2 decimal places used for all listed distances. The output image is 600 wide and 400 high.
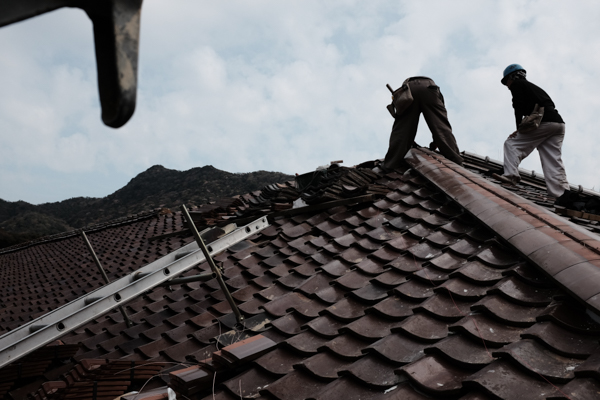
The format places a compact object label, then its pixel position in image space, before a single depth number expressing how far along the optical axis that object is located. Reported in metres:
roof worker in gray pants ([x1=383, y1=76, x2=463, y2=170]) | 6.57
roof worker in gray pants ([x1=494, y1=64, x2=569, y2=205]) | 6.89
